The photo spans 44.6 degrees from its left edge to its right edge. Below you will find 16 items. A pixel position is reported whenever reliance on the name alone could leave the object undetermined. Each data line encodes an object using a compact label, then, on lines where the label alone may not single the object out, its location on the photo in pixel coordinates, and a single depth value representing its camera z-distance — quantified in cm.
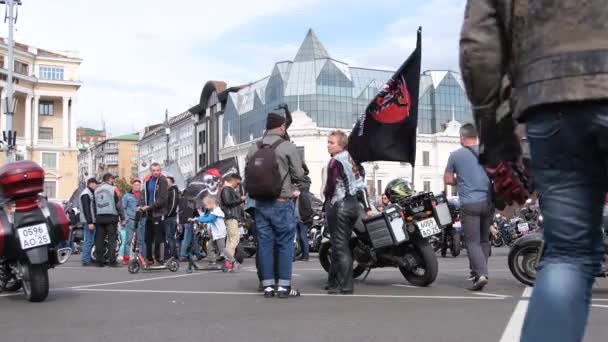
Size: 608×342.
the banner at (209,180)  1750
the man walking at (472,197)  782
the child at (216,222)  1209
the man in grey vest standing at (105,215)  1481
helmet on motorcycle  949
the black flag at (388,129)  1030
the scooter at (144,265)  1154
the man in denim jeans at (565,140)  242
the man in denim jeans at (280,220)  733
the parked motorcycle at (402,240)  819
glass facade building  9131
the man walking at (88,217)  1516
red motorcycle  711
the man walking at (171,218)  1356
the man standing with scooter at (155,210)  1286
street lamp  3428
